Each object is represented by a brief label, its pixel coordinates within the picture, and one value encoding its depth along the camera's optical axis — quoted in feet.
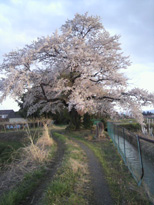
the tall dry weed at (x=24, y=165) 14.73
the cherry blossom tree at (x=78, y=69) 38.93
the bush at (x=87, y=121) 54.49
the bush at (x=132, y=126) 59.21
